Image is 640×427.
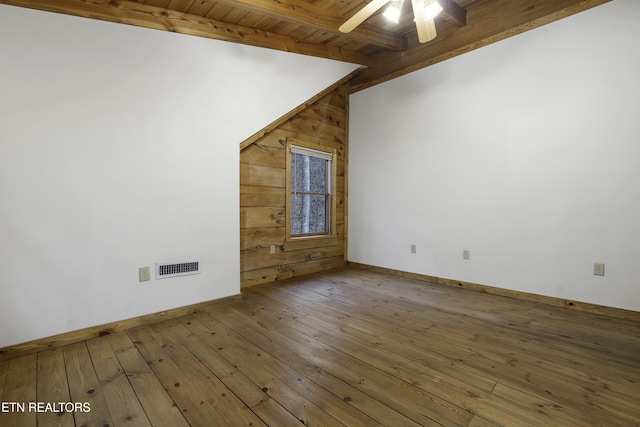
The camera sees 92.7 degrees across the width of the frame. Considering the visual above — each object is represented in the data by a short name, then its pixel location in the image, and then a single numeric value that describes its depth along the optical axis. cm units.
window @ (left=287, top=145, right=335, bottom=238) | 419
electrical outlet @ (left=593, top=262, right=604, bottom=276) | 277
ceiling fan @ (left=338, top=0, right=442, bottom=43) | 215
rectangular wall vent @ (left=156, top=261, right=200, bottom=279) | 266
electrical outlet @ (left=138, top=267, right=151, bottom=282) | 255
